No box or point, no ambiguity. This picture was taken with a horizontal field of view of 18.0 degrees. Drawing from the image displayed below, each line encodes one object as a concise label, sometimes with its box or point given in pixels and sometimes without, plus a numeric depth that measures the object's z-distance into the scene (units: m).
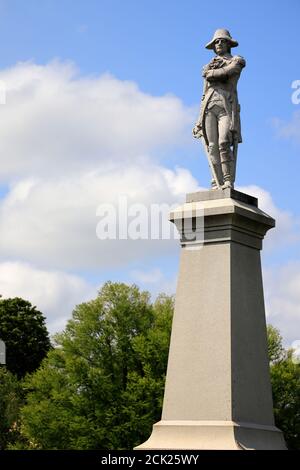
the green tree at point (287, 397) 46.38
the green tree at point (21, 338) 69.50
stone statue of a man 15.93
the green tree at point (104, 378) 44.91
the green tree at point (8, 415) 53.81
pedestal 14.49
